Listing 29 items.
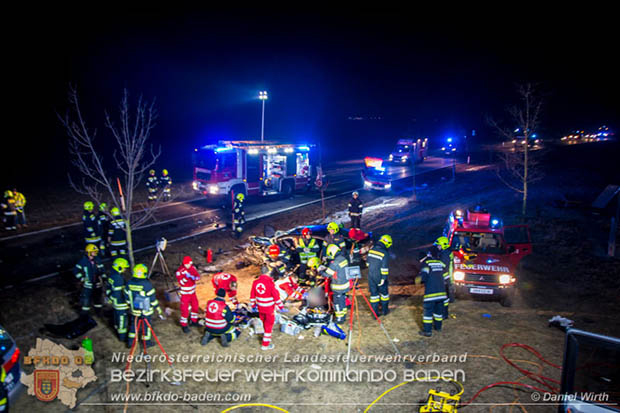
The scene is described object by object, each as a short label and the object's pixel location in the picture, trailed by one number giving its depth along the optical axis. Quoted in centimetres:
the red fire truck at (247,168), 2016
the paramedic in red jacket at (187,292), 810
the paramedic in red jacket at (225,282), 748
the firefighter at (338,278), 816
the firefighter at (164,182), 1942
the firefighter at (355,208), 1516
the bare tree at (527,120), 1488
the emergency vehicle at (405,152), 3684
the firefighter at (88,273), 848
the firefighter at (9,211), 1464
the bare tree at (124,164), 950
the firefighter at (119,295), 743
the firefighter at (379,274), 866
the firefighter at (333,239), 1011
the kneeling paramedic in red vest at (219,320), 732
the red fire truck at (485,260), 923
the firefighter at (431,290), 811
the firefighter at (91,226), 1125
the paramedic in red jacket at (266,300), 752
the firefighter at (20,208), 1498
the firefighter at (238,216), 1462
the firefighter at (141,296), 718
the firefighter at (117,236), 1098
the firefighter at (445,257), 863
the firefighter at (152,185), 1870
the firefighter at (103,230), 1156
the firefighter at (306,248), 1007
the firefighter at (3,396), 502
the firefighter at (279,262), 1058
